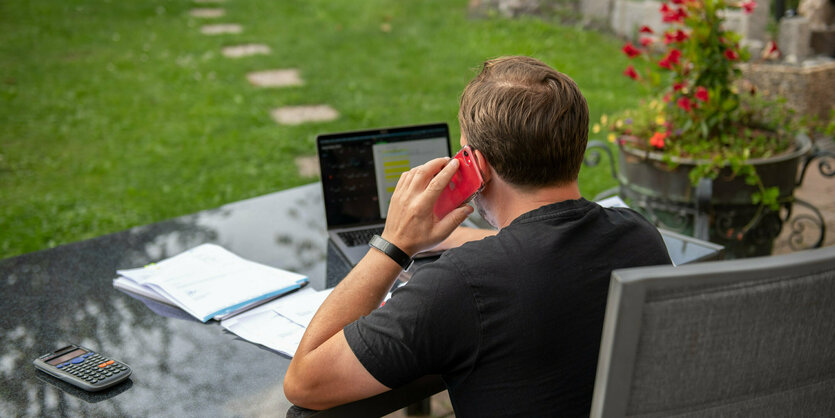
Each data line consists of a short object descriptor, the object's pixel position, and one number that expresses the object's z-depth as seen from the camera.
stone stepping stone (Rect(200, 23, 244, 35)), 8.20
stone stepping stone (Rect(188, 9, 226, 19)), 8.86
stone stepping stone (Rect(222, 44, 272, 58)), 7.50
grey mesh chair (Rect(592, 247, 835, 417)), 0.95
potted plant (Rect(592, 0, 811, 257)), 3.17
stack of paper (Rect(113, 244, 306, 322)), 1.86
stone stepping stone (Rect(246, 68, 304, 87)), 6.75
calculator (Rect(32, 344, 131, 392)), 1.53
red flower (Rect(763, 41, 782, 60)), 3.62
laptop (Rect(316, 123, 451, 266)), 2.29
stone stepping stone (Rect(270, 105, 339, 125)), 5.95
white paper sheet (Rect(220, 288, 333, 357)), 1.71
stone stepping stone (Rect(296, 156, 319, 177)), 5.12
